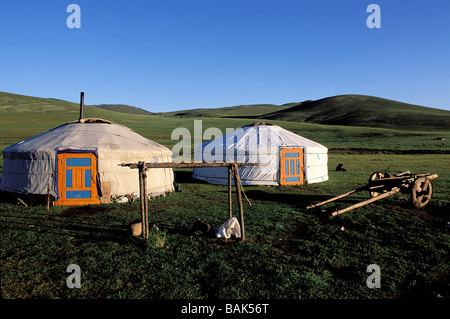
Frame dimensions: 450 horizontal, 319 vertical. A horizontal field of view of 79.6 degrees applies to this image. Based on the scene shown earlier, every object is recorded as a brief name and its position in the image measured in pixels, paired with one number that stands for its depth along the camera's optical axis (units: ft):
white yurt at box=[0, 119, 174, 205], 35.06
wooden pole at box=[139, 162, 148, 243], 21.84
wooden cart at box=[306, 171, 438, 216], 29.94
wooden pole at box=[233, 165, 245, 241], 22.68
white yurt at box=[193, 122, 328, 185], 49.85
